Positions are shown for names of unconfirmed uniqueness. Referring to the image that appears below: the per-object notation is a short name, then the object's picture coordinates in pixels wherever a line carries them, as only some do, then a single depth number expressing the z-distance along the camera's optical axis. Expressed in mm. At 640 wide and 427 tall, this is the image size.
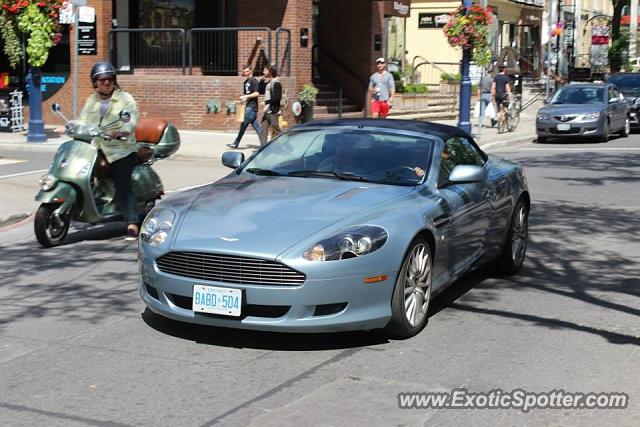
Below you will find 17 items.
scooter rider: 9586
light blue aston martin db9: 5953
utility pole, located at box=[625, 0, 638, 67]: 51562
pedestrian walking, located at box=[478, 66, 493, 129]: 27244
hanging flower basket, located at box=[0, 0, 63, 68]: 20250
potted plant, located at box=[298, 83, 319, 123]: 23953
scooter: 9711
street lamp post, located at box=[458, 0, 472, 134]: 22625
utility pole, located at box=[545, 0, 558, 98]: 35000
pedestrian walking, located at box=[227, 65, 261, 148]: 20250
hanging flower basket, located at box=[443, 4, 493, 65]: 22953
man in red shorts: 21250
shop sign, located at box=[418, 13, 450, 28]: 42031
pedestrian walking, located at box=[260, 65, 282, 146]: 19328
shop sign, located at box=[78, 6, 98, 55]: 24839
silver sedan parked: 24069
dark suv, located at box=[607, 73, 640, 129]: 27641
